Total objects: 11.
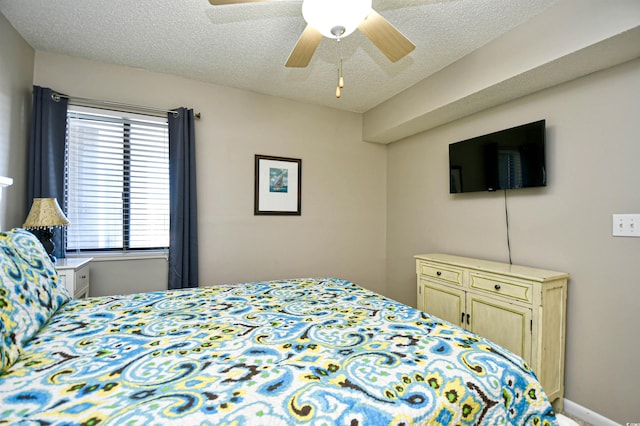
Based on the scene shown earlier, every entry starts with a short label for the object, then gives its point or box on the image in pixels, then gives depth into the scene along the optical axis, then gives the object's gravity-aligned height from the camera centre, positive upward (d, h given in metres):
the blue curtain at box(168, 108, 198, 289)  2.74 +0.10
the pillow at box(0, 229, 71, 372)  1.00 -0.32
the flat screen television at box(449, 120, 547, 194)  2.16 +0.46
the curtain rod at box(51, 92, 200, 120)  2.39 +0.95
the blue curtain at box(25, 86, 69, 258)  2.30 +0.51
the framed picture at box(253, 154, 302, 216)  3.20 +0.32
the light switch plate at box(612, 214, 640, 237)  1.74 -0.05
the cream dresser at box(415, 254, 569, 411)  1.88 -0.65
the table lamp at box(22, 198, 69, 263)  2.02 -0.04
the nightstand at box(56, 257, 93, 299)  2.04 -0.44
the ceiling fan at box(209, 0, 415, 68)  1.34 +0.97
